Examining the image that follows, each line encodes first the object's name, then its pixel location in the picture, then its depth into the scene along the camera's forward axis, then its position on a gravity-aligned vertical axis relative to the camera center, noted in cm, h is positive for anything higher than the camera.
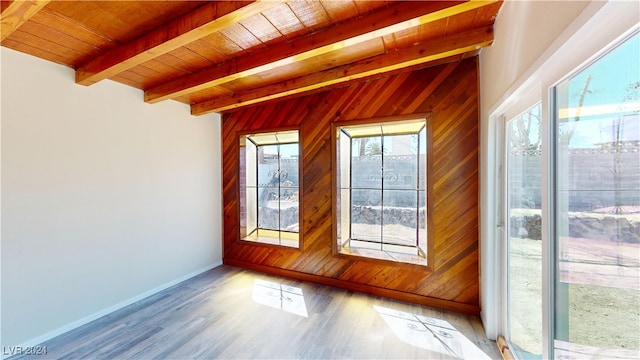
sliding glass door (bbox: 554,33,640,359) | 82 -11
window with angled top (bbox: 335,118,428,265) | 297 -13
